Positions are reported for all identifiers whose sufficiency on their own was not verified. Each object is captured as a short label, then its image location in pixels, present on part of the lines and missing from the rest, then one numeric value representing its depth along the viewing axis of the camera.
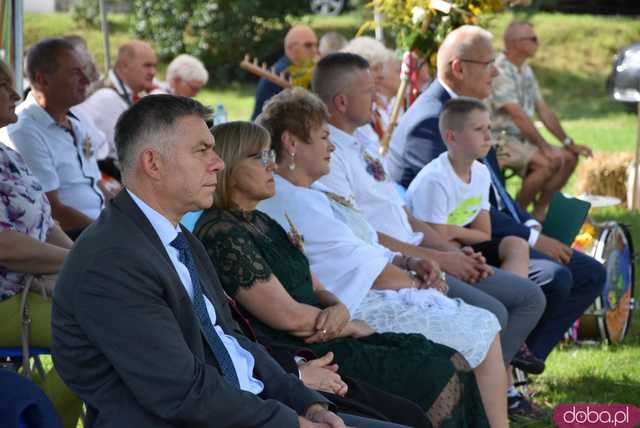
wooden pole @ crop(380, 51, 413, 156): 10.25
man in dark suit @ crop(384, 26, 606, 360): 8.03
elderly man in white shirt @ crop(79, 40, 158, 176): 11.01
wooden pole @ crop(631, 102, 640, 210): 14.84
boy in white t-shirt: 7.77
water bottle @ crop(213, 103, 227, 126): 10.95
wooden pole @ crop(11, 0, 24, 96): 7.64
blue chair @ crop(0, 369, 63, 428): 4.26
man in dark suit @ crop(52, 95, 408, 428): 3.92
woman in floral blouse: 5.48
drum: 9.15
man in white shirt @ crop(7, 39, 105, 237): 7.45
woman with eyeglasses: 5.29
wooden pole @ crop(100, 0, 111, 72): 12.31
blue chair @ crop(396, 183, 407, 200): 8.08
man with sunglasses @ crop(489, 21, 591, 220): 13.32
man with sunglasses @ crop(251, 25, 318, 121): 13.74
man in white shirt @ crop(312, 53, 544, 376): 7.20
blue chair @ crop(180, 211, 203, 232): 5.95
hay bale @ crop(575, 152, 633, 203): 15.99
